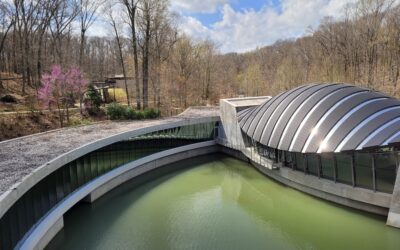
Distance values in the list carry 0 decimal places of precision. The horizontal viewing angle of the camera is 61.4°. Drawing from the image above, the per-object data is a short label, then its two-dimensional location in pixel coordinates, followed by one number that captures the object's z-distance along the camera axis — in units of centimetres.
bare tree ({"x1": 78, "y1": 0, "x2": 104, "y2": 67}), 4151
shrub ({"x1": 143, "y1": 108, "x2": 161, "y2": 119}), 3130
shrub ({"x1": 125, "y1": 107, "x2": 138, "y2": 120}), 3081
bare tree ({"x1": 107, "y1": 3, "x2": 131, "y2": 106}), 4044
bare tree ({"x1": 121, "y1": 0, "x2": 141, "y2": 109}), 3619
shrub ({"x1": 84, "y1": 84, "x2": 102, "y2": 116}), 3316
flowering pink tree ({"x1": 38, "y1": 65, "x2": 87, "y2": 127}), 2956
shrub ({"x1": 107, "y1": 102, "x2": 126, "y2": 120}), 3069
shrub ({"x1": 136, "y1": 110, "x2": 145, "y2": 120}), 3098
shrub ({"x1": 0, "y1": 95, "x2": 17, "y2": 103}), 3265
